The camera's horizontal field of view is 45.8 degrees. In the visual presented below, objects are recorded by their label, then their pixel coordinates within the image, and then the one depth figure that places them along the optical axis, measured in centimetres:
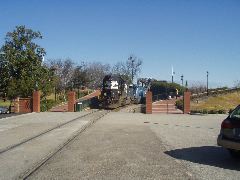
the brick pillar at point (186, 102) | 2411
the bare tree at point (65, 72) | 5315
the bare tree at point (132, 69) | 5954
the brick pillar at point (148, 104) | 2407
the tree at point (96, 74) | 6817
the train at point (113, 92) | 2894
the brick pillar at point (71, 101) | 2560
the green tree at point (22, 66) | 2657
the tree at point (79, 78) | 5050
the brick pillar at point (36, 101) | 2410
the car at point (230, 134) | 737
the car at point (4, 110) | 2706
